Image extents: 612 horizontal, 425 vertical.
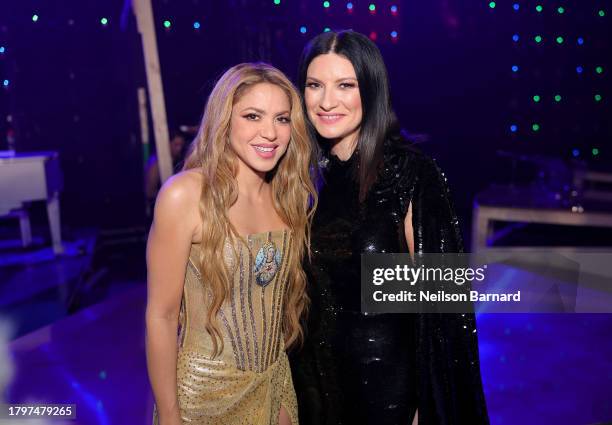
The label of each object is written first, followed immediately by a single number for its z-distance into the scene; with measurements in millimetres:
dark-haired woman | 1949
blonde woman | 1715
